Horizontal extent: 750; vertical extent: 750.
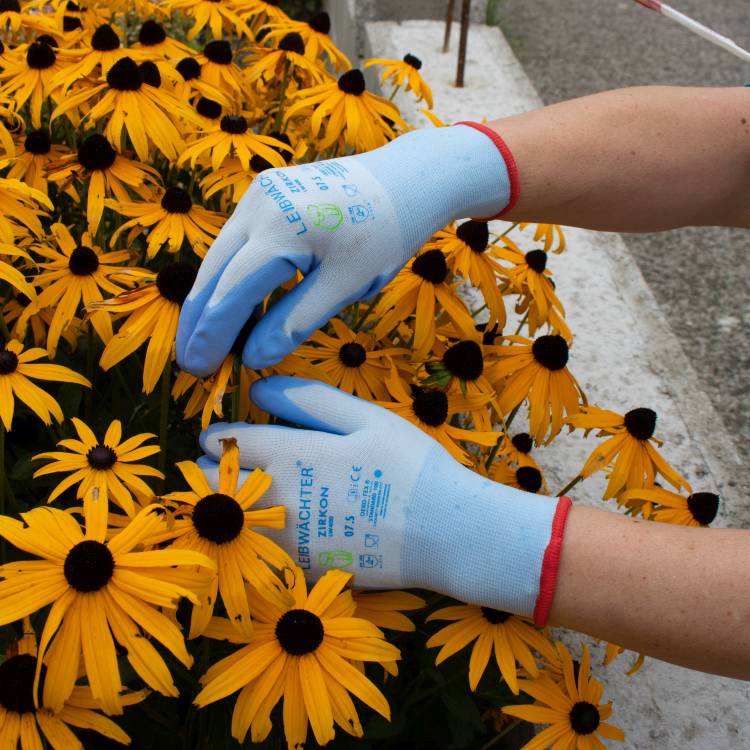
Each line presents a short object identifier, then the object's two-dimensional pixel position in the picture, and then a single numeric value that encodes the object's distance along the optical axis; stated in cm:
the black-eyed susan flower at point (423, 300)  130
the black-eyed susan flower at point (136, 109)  136
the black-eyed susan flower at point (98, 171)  133
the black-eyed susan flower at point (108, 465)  102
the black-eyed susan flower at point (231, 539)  89
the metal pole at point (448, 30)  314
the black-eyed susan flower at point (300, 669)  87
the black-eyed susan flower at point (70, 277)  120
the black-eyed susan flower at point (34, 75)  146
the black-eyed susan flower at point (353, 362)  129
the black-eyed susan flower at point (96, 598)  79
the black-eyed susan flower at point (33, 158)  139
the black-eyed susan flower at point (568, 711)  112
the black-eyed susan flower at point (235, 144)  138
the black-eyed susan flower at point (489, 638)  108
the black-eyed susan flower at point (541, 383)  131
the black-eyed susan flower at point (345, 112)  155
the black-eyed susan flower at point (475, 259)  140
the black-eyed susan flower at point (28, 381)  110
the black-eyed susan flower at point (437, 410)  119
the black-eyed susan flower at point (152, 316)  111
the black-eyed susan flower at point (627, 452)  129
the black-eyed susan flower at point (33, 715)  82
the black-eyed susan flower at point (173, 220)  128
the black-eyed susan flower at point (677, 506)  123
